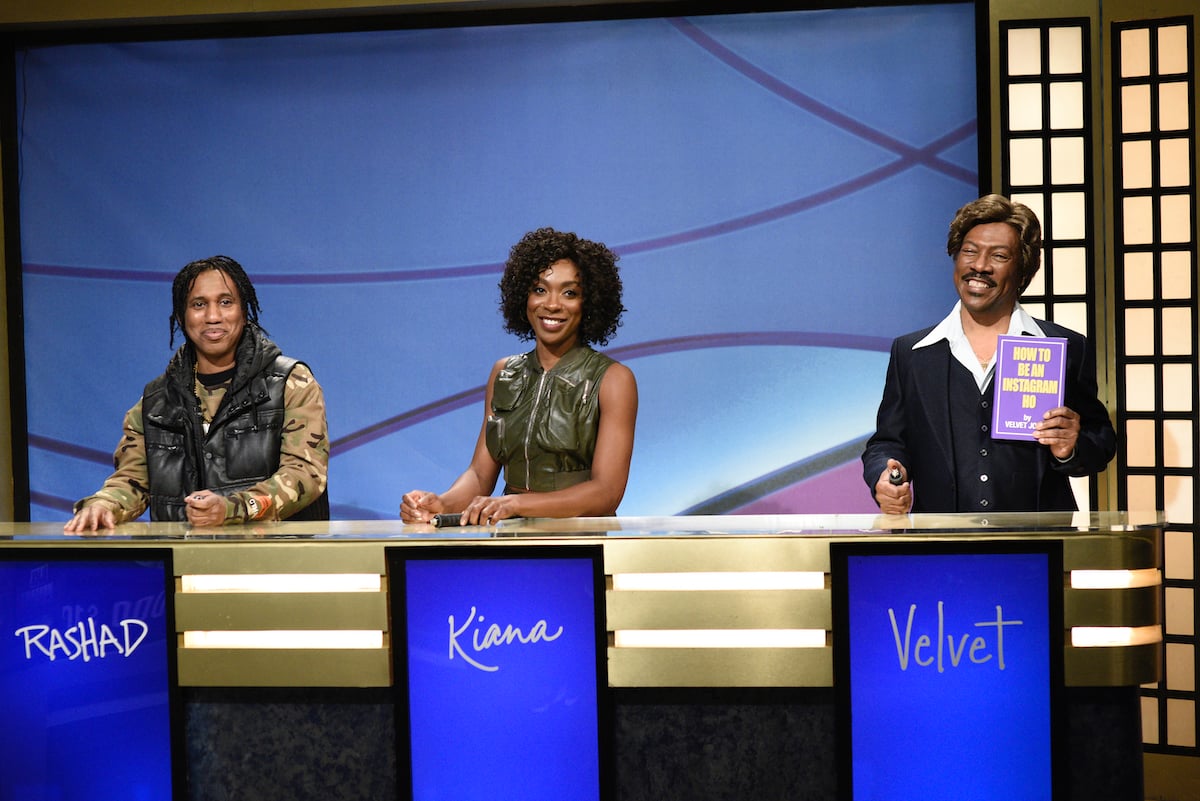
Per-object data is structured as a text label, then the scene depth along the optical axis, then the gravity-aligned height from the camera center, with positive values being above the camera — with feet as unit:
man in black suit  8.46 -0.15
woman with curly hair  9.05 -0.08
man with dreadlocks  8.80 -0.21
